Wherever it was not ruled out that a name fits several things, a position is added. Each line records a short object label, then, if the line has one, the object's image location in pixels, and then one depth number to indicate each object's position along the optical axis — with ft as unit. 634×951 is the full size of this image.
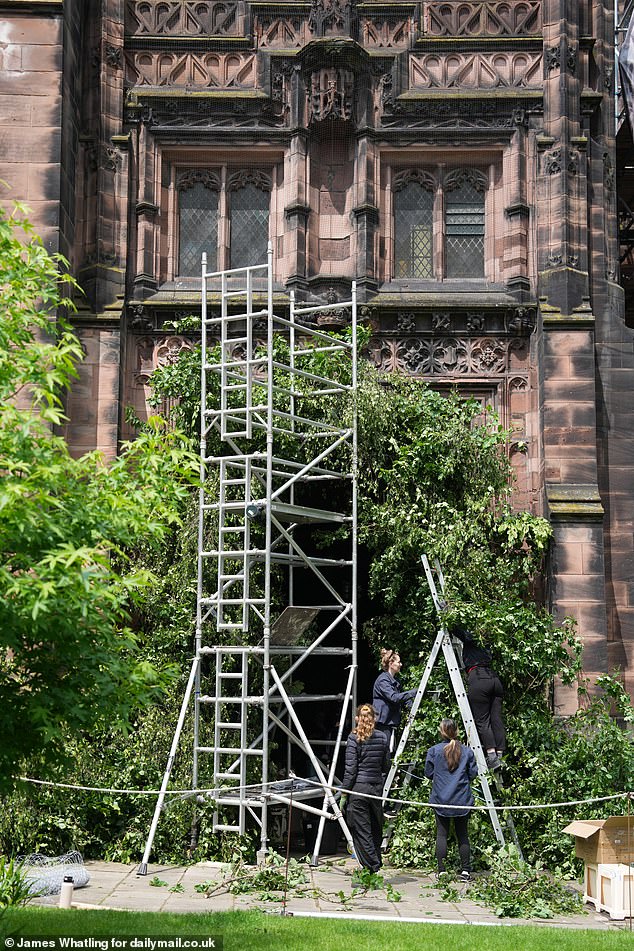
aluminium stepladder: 38.45
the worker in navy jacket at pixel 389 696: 40.68
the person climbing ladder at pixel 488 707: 40.47
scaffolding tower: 39.29
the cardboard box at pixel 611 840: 33.19
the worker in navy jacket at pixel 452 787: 36.58
